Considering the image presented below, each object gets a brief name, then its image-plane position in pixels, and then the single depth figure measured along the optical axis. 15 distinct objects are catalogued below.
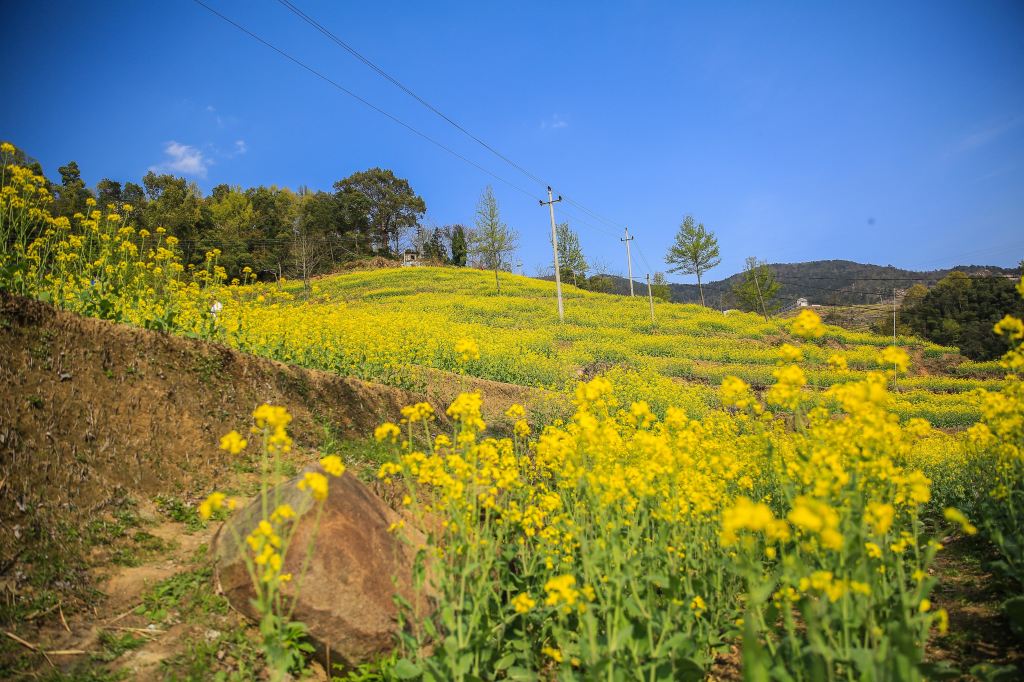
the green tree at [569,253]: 59.75
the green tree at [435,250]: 69.62
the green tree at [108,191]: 53.28
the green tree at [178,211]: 47.38
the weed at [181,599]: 3.47
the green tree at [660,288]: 62.90
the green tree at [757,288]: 50.78
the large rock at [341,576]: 3.40
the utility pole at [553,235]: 25.91
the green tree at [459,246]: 66.88
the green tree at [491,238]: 45.97
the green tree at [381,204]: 66.56
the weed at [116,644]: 3.04
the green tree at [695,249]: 47.78
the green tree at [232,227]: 50.84
